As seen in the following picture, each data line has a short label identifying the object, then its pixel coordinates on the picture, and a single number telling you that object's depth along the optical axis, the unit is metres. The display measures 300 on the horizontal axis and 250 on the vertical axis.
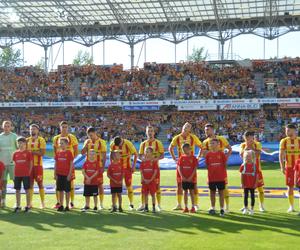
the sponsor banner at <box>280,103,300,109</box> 29.31
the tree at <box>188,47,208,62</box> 61.88
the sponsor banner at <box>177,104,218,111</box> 30.53
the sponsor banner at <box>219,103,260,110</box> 29.88
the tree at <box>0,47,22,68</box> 59.91
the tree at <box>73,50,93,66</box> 66.44
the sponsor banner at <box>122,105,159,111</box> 31.91
